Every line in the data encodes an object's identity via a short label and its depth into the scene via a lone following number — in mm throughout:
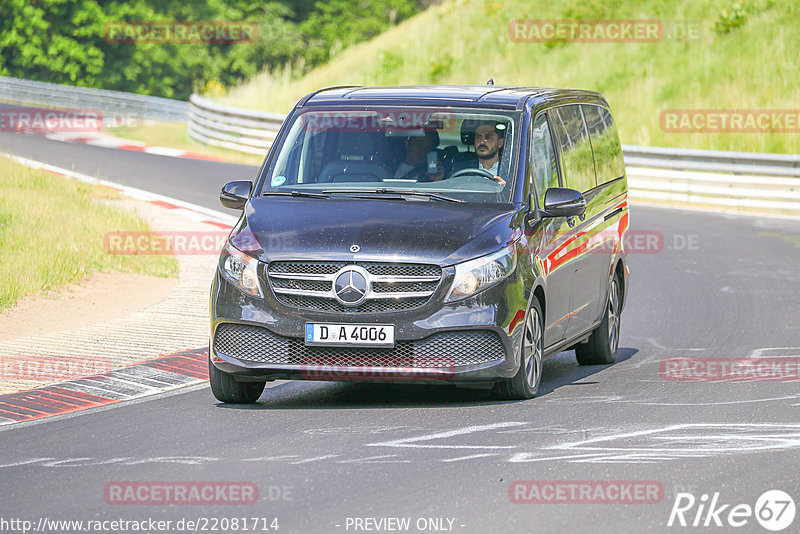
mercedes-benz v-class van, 17578
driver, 19594
